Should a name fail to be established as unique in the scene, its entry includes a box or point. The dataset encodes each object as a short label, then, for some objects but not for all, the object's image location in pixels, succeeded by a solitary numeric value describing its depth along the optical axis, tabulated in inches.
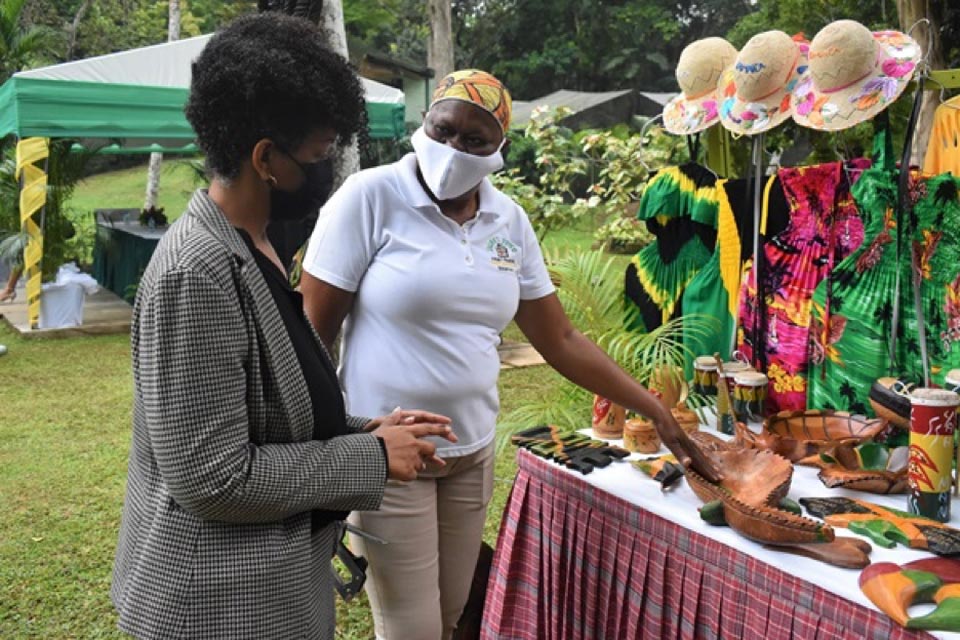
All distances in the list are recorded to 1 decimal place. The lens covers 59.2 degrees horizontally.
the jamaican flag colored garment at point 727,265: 97.4
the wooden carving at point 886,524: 59.0
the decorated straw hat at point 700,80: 105.0
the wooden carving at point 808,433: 77.9
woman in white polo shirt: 67.2
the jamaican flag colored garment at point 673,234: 108.5
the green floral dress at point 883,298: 80.2
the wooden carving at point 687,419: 86.0
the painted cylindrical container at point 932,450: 61.7
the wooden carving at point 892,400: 72.0
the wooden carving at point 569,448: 79.0
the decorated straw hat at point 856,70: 83.3
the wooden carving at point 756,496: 59.8
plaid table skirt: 58.5
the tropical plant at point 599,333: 110.8
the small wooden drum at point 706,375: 93.6
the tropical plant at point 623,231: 312.3
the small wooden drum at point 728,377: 88.4
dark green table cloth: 358.3
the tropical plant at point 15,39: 363.3
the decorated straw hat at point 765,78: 93.6
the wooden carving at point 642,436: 81.9
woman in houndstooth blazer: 41.8
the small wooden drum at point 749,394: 87.0
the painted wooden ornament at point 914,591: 49.8
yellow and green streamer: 296.2
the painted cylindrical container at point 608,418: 86.7
